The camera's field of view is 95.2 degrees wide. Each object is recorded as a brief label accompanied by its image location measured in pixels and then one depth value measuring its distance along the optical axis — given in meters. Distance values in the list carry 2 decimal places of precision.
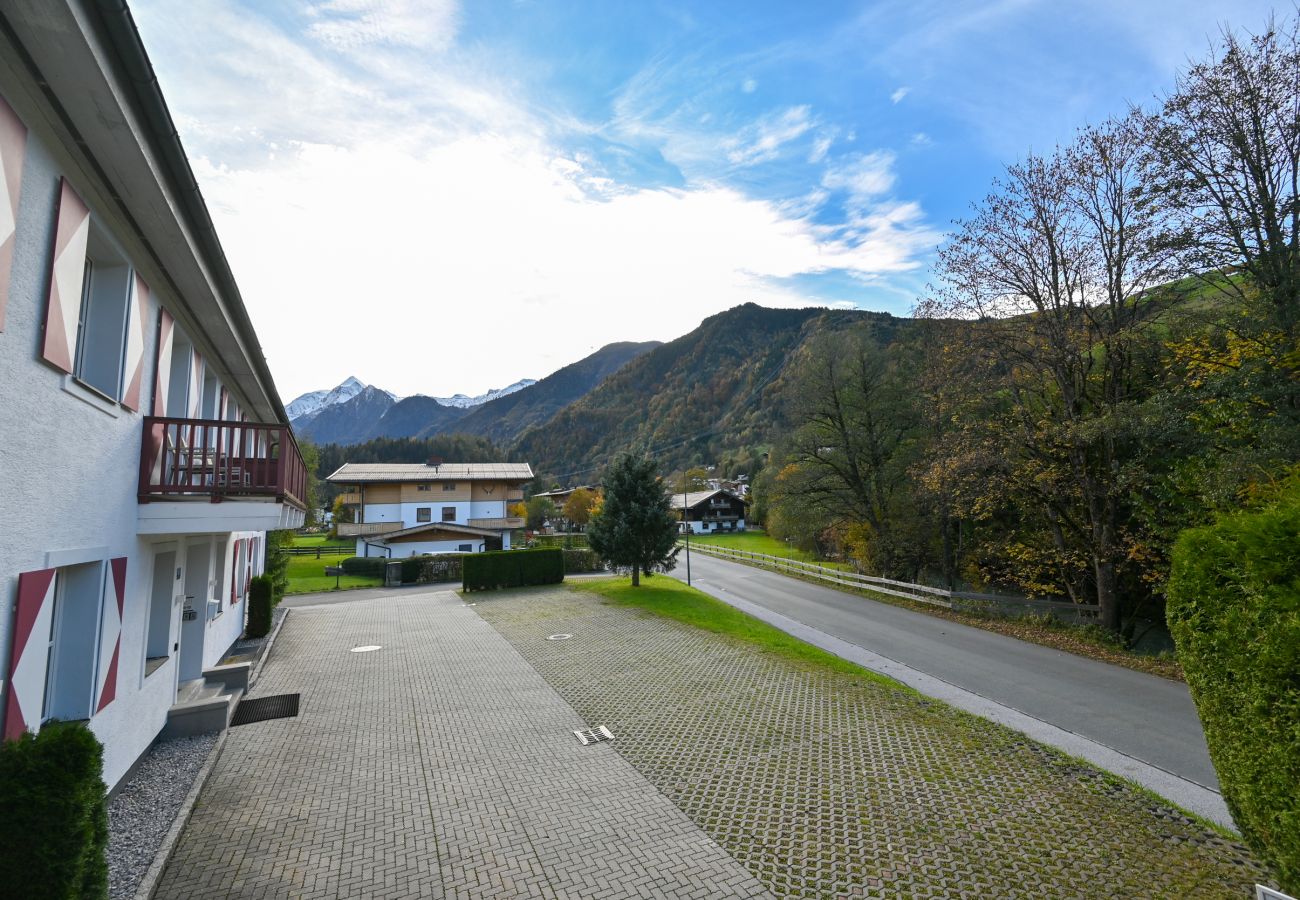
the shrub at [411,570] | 31.48
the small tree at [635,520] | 24.67
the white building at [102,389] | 3.84
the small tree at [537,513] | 65.62
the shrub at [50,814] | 3.24
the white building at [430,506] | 39.69
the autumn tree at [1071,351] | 15.72
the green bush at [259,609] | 15.77
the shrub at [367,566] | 34.50
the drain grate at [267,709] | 9.67
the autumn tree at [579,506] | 62.22
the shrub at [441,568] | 32.19
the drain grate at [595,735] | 8.64
